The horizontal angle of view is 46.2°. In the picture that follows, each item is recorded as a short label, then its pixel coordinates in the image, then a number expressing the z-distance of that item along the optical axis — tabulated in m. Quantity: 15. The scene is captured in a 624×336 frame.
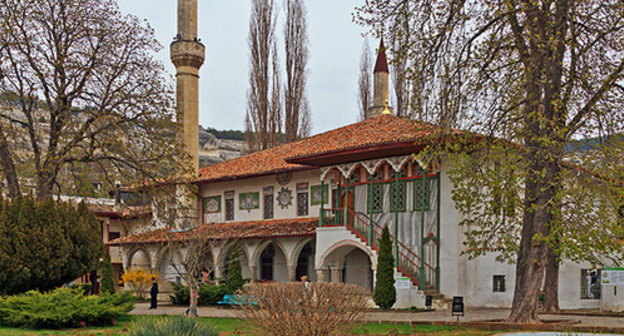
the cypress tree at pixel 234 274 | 25.28
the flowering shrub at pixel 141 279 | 29.89
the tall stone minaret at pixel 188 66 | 31.05
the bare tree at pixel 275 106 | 35.31
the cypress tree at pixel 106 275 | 29.41
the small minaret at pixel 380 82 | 37.69
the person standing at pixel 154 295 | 22.93
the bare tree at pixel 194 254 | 15.70
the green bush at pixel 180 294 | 25.27
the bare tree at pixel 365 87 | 40.50
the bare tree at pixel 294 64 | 34.84
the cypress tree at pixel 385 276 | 20.48
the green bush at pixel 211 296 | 24.23
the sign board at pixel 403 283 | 19.09
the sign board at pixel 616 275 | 17.08
